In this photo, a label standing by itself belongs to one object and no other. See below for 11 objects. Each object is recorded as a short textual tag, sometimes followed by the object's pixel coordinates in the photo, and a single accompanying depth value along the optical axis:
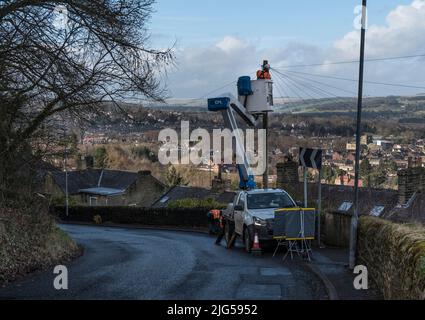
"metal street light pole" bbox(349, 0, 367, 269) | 12.91
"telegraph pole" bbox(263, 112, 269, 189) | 24.89
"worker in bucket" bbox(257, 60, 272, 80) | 24.28
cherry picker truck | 17.62
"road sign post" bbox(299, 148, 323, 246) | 17.05
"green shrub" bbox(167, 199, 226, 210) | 35.19
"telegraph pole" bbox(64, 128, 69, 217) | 48.03
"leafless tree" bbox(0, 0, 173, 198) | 13.52
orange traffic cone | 17.17
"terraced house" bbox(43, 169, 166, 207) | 68.44
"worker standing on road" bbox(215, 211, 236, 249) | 21.75
